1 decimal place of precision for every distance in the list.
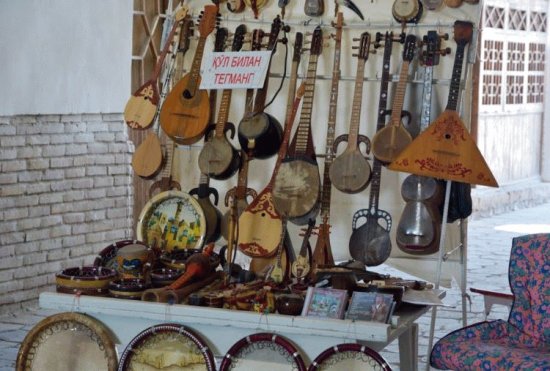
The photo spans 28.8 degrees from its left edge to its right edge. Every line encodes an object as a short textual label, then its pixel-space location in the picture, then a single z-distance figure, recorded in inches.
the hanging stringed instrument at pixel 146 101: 203.3
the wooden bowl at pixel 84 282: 159.5
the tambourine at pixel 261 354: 148.2
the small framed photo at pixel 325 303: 148.5
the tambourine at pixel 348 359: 143.6
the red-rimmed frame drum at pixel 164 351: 152.9
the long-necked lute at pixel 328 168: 181.5
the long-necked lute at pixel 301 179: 185.2
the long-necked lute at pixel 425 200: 183.2
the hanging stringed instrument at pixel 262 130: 192.9
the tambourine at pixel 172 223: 192.5
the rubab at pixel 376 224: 186.7
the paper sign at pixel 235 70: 193.3
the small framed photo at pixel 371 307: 147.6
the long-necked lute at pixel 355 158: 185.3
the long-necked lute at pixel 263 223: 188.1
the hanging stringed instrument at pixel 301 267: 168.1
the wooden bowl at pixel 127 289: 158.1
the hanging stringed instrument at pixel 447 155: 170.2
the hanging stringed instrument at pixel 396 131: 182.5
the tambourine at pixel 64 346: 157.5
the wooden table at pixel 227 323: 144.9
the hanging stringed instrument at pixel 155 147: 204.8
